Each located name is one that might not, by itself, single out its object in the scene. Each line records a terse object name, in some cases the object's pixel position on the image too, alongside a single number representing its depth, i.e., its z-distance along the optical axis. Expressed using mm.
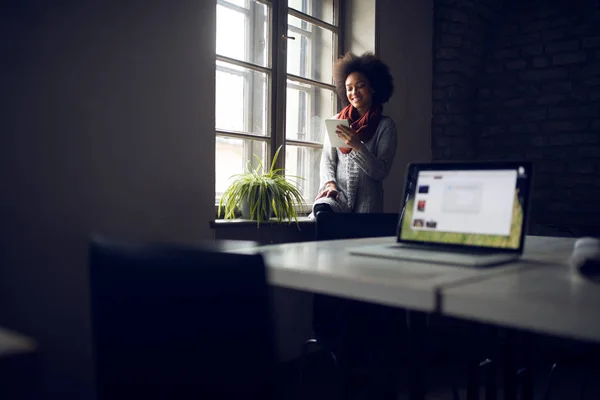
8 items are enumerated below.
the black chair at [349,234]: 2287
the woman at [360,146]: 2938
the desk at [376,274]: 1018
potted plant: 2779
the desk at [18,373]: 537
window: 3012
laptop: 1385
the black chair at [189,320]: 761
